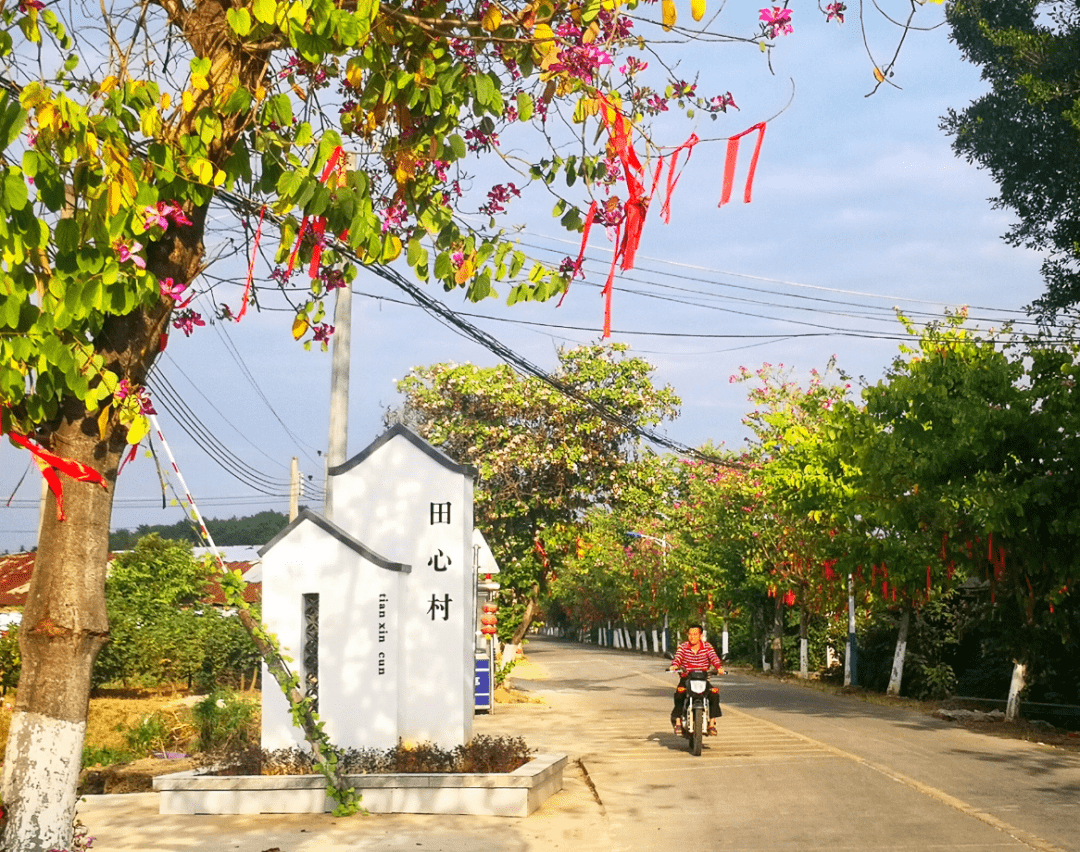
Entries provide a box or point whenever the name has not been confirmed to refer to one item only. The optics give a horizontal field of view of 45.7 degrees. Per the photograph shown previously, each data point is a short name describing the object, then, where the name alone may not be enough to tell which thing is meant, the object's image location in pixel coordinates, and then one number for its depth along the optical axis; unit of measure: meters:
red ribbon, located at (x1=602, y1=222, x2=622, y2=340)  5.45
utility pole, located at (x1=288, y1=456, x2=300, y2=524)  44.24
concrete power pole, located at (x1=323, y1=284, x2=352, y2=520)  16.19
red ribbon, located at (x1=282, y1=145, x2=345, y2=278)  5.69
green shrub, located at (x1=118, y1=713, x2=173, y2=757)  19.59
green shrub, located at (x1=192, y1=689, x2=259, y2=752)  18.48
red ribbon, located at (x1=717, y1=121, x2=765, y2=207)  5.54
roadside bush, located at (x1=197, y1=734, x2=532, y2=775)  12.62
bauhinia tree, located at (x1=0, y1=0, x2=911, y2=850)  5.12
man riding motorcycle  17.47
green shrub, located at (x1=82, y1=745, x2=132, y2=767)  18.55
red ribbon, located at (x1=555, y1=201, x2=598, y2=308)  6.68
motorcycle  16.72
